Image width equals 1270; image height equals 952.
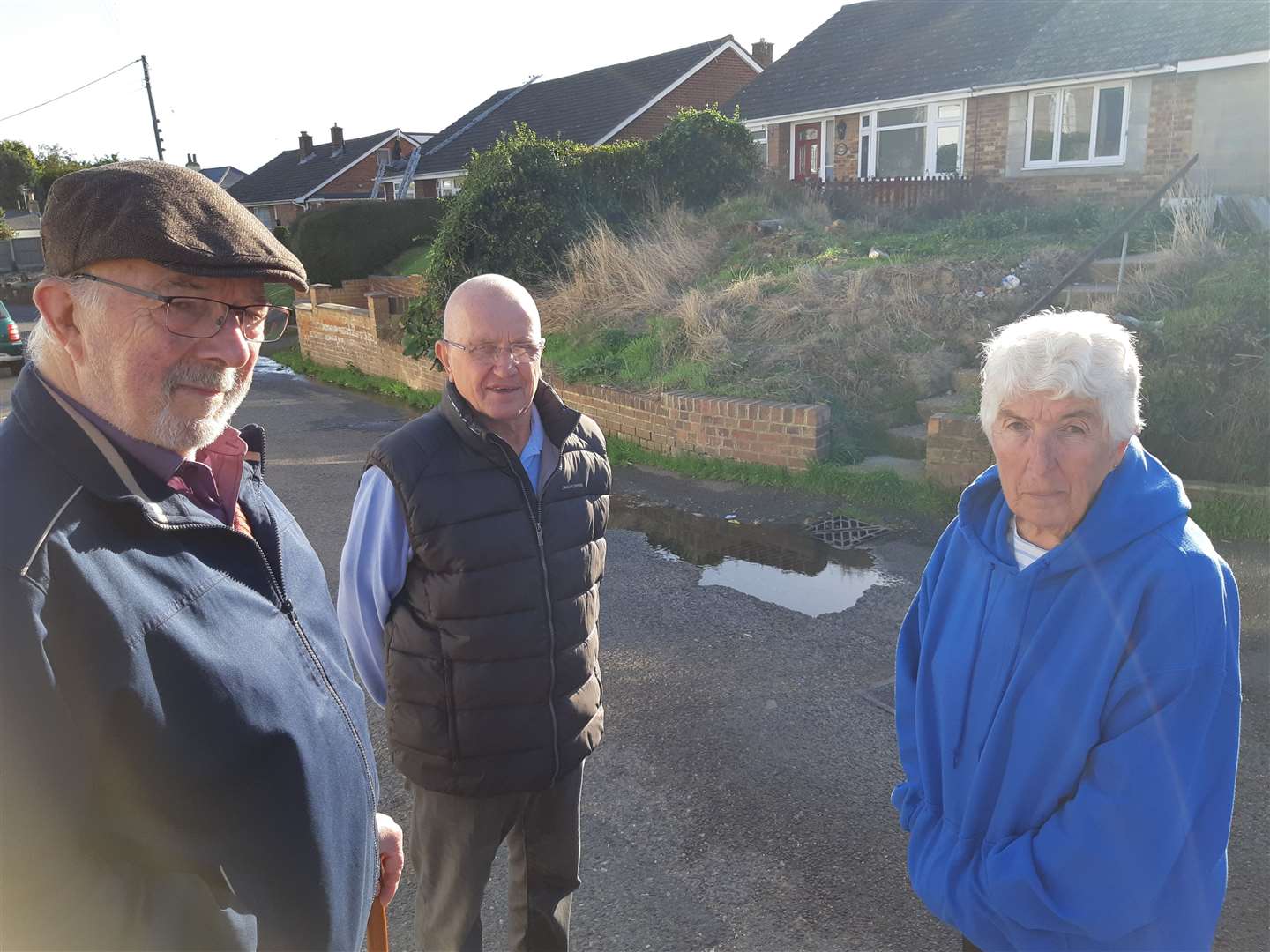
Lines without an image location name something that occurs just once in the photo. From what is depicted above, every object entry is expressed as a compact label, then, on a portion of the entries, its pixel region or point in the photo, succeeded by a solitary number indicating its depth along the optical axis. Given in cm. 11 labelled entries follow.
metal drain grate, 651
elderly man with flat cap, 125
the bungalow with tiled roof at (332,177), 4512
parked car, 1588
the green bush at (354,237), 2053
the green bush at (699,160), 1446
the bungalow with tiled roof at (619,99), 3034
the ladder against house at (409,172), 3716
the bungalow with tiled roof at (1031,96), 1609
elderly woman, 178
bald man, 255
